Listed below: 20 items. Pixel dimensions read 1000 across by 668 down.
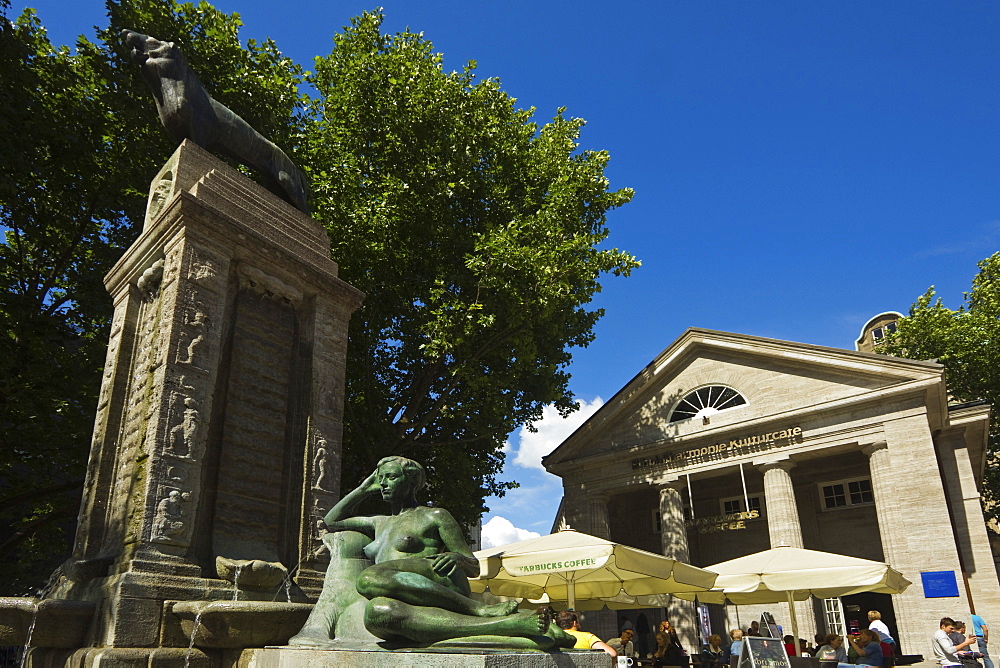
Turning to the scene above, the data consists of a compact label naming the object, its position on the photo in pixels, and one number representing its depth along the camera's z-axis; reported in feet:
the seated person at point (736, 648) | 36.10
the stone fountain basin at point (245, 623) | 15.11
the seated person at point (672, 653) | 43.20
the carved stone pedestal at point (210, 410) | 18.15
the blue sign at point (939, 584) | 53.31
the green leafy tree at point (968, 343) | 84.33
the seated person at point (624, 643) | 37.63
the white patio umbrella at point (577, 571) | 33.76
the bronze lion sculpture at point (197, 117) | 25.02
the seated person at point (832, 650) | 38.12
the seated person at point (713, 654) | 43.00
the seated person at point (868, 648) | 32.83
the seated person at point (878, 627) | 36.94
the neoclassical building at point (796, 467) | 57.77
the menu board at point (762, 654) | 27.07
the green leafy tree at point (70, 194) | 39.32
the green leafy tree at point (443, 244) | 46.83
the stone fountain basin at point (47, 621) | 15.48
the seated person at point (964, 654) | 33.58
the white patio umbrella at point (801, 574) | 36.40
